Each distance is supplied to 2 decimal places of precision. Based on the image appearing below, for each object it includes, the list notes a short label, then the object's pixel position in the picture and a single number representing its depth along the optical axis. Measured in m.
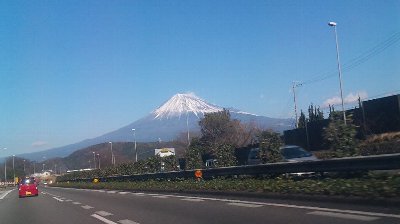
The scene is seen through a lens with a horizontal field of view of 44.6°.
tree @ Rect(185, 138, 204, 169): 32.66
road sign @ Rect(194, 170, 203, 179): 25.12
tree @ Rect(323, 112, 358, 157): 17.42
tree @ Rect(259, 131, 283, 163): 23.73
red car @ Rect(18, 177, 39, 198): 36.85
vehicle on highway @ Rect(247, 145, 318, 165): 23.58
